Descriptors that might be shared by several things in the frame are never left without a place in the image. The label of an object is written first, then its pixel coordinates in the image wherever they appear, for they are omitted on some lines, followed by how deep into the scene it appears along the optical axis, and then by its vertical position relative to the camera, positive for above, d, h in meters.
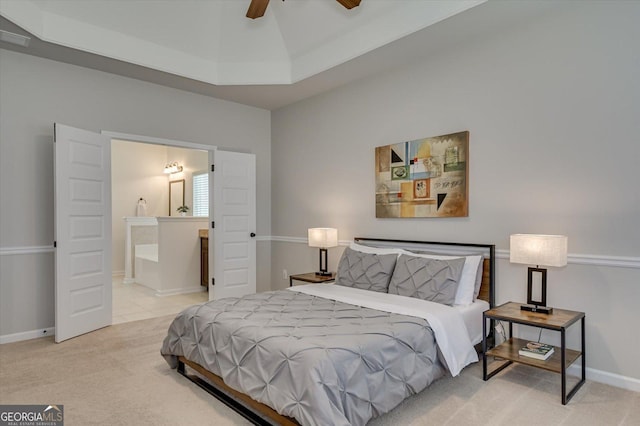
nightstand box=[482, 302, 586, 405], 2.53 -0.99
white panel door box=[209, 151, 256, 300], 5.15 -0.18
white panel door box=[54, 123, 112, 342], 3.79 -0.20
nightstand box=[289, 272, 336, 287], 4.43 -0.79
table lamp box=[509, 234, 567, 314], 2.72 -0.30
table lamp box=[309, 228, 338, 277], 4.59 -0.31
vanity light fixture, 8.12 +0.95
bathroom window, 7.45 +0.35
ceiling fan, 3.08 +1.70
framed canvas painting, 3.62 +0.35
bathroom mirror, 8.08 +0.36
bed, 1.99 -0.77
